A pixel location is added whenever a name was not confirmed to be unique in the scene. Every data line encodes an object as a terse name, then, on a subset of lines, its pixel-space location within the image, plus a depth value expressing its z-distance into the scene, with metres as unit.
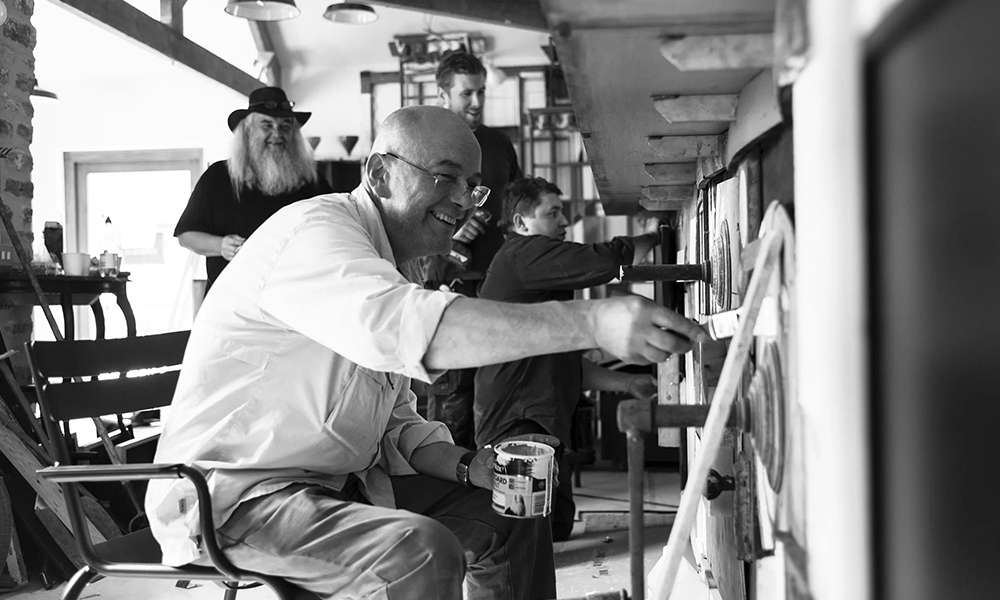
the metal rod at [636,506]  1.01
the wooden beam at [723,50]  0.93
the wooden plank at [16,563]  2.71
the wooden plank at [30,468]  2.64
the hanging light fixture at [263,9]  5.14
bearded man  3.18
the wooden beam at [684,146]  1.66
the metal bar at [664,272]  1.83
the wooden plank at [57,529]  2.72
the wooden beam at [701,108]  1.28
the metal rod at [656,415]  0.99
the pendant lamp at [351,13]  5.98
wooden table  3.22
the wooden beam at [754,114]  1.05
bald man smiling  1.19
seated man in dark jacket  2.77
